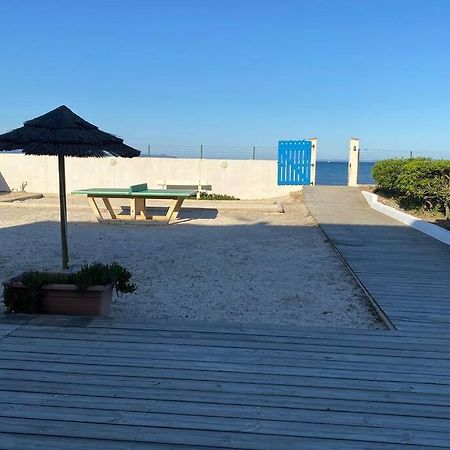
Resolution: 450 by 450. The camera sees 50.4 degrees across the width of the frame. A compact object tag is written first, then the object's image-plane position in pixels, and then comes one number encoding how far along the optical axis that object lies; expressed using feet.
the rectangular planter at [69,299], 14.46
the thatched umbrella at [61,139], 16.98
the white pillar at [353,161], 64.80
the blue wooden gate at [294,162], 62.80
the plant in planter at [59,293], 14.39
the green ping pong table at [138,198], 37.63
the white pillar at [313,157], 63.41
